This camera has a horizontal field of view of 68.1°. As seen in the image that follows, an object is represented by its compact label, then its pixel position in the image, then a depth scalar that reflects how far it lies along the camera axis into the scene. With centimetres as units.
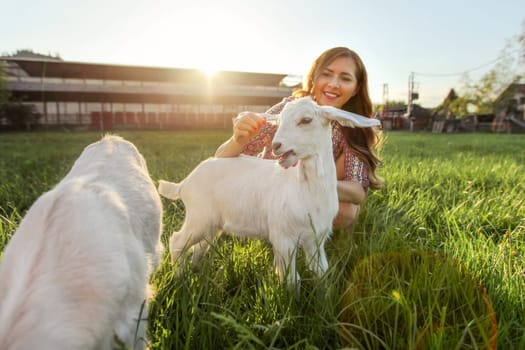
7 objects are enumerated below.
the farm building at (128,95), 2653
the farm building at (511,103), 3327
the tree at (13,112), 2280
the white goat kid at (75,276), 85
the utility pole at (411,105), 3173
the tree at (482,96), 3659
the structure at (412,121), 3105
